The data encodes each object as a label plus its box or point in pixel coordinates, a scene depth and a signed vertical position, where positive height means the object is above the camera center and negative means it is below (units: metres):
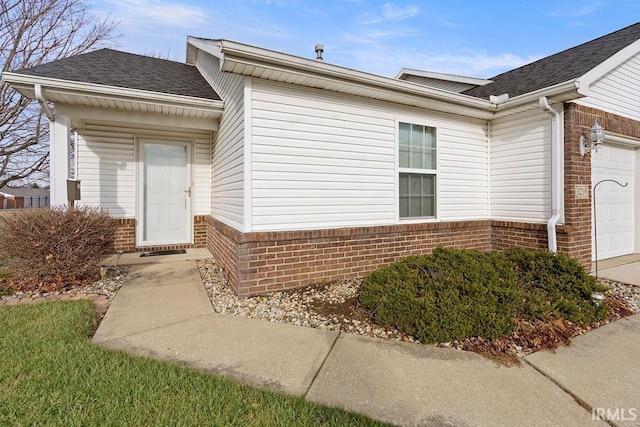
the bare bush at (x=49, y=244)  4.05 -0.36
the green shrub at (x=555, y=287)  3.25 -0.83
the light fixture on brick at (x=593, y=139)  5.01 +1.26
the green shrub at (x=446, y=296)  2.93 -0.83
